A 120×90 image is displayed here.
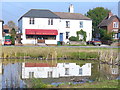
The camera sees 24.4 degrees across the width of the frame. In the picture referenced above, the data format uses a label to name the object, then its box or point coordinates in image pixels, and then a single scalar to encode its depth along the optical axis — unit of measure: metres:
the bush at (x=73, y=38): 56.16
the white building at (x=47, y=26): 54.69
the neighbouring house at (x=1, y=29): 54.71
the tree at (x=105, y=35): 59.06
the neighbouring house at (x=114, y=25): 64.68
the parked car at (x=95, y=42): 55.08
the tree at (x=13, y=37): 51.39
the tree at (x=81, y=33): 57.59
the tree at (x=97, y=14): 89.50
